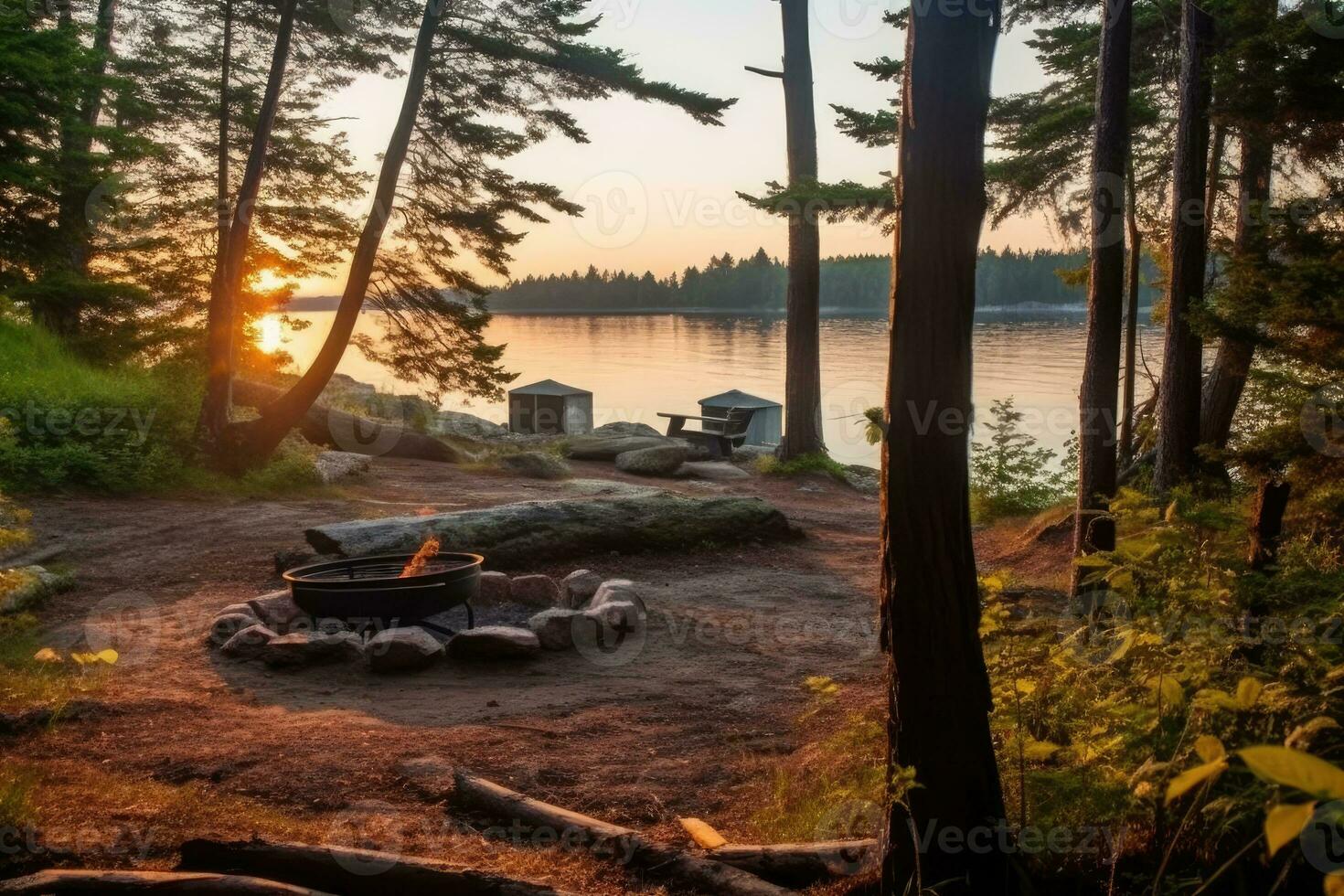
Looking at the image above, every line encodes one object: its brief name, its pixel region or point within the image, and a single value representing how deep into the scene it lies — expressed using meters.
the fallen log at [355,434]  21.14
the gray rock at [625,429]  29.80
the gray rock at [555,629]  8.23
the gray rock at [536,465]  19.78
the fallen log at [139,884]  3.42
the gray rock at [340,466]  16.88
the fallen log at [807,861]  3.96
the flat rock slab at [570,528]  10.44
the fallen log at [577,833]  3.89
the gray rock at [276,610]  8.77
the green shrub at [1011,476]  14.46
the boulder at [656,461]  21.19
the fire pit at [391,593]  7.96
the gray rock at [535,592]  9.80
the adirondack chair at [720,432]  24.73
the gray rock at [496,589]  9.84
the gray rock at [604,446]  23.33
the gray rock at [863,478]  20.28
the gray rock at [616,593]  9.12
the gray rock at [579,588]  9.73
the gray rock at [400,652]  7.71
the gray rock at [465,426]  28.47
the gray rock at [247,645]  7.89
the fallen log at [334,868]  3.63
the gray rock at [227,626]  8.20
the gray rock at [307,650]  7.78
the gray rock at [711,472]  21.11
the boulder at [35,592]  8.68
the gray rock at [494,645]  7.91
